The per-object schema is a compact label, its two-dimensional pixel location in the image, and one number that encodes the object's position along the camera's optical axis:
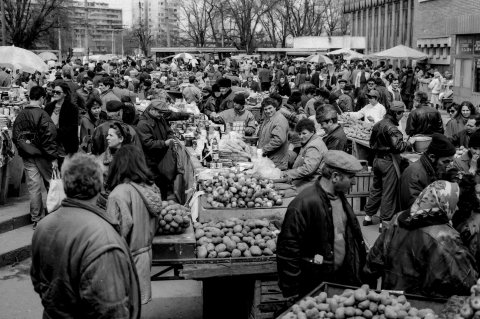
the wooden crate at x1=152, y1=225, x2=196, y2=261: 6.07
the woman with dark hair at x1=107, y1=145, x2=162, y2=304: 5.60
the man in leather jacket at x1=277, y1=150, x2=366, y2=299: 4.75
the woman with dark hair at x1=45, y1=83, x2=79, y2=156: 8.98
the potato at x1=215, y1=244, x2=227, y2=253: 6.04
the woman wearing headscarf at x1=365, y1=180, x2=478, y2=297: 4.31
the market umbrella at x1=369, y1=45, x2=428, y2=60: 25.56
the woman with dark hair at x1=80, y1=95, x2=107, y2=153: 9.82
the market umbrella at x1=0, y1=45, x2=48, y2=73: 13.72
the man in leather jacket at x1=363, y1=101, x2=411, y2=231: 9.20
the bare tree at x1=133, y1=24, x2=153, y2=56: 88.69
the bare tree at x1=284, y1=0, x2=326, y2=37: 78.12
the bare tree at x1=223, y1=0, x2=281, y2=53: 77.81
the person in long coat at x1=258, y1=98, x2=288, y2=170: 9.48
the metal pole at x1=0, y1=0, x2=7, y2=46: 38.47
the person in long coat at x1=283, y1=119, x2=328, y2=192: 7.65
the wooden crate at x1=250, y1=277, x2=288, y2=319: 5.62
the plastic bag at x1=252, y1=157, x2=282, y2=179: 8.43
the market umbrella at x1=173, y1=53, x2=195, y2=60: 37.47
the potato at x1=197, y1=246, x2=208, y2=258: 6.00
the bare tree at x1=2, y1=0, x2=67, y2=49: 63.28
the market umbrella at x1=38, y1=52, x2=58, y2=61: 35.92
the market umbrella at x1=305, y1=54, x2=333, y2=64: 30.73
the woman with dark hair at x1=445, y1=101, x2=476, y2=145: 10.75
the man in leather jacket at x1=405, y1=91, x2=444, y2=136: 9.40
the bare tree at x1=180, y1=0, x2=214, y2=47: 86.62
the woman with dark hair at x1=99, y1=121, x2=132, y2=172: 7.02
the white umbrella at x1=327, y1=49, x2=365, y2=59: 35.28
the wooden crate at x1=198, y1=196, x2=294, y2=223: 7.09
